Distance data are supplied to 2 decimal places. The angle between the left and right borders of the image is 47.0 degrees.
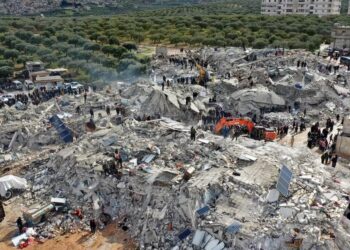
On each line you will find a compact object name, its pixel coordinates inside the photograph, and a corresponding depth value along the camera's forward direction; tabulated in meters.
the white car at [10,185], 18.58
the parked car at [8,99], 32.25
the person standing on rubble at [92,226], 15.94
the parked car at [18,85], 39.19
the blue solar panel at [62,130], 23.84
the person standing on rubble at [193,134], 19.36
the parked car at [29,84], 38.53
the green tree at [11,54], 49.19
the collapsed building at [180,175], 14.06
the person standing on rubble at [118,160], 18.03
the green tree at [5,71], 42.12
